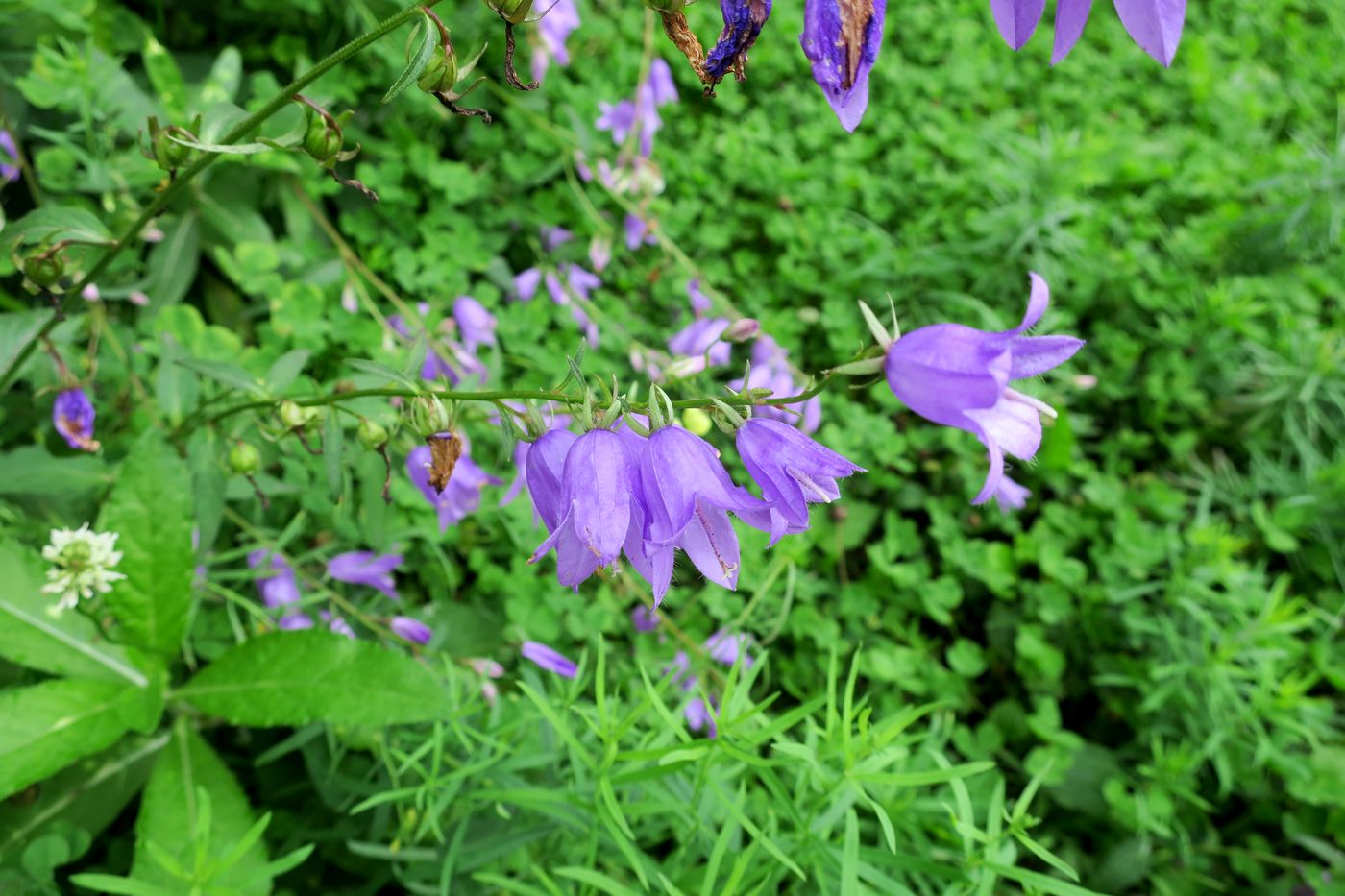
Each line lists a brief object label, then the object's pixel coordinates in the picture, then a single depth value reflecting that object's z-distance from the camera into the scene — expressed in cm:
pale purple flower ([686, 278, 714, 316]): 51
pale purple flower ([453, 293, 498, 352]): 46
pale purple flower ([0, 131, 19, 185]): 36
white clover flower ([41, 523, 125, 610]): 27
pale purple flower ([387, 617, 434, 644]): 34
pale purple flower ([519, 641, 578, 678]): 34
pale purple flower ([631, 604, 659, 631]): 40
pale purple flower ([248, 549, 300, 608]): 34
